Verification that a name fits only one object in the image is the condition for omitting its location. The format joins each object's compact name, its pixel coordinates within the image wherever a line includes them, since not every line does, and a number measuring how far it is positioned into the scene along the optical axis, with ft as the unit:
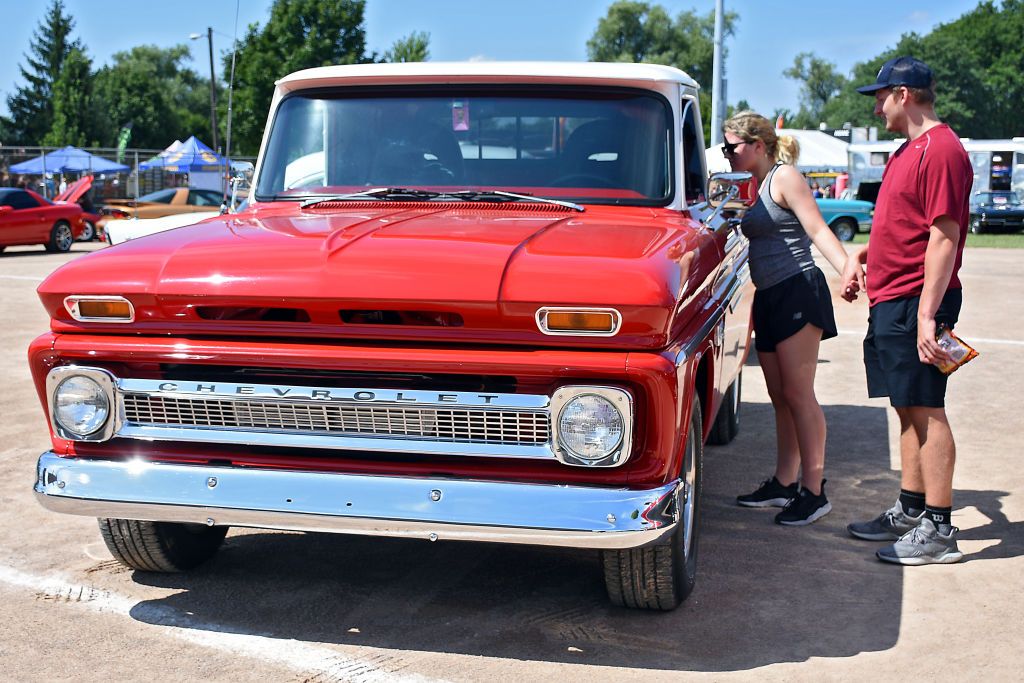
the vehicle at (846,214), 94.32
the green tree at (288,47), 160.66
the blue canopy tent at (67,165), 118.93
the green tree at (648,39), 283.38
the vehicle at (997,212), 110.22
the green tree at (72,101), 211.20
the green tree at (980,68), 252.62
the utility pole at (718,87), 74.90
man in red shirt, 15.08
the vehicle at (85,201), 86.89
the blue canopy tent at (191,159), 114.93
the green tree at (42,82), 239.09
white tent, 193.16
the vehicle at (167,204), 85.61
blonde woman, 17.48
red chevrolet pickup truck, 11.43
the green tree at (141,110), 256.73
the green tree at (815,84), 403.34
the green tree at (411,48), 180.55
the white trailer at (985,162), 123.03
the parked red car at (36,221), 74.12
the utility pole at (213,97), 169.58
